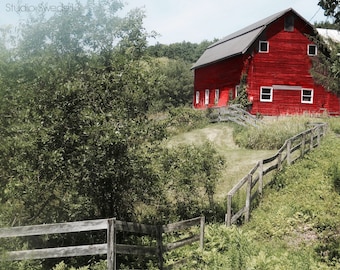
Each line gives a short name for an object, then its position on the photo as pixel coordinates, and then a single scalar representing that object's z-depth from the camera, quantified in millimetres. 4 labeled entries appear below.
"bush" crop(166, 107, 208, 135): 30844
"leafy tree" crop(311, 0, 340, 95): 26306
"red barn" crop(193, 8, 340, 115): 35594
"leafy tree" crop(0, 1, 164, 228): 8977
